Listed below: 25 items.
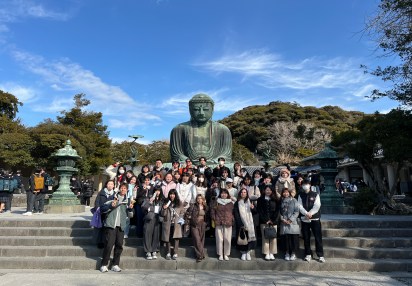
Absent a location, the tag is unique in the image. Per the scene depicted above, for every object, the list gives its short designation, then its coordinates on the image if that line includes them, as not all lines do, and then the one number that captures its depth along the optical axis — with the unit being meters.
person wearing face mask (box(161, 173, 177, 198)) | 7.57
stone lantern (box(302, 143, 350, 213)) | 11.17
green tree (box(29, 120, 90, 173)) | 25.75
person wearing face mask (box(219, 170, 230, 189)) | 7.71
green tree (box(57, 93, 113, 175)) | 30.61
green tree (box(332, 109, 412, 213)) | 10.37
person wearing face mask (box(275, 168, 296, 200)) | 7.54
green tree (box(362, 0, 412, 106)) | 8.16
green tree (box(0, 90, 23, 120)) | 32.28
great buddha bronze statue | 13.92
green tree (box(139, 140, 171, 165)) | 39.56
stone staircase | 6.64
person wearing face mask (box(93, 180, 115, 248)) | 6.72
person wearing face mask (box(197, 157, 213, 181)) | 8.92
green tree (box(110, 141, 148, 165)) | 38.34
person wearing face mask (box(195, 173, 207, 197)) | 7.61
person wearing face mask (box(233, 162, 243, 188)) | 8.26
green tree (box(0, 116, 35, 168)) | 24.42
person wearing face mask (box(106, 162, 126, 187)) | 8.77
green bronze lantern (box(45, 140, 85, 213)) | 11.23
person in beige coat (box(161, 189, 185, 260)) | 6.88
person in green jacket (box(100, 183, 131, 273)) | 6.48
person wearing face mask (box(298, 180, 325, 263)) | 6.75
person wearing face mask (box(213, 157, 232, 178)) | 8.51
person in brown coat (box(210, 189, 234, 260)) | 6.79
